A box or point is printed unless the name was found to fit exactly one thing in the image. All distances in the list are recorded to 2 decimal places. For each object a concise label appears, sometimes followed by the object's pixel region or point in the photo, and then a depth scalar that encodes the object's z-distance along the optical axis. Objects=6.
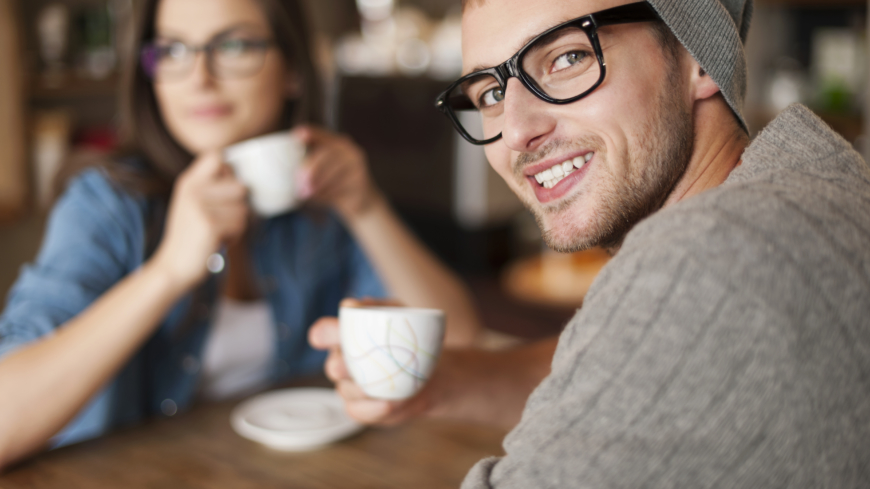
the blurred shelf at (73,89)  2.32
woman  1.05
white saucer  0.92
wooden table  0.84
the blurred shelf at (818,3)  3.56
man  0.45
